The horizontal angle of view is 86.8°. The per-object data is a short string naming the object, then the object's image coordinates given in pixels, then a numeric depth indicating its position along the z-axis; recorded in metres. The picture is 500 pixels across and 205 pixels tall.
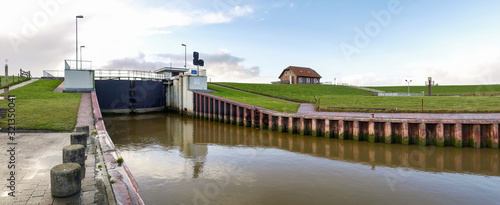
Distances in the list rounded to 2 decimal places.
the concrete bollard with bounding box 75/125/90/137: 12.10
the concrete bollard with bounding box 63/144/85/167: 7.98
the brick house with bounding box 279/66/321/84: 74.54
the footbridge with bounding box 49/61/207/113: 34.22
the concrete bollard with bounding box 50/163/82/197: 6.00
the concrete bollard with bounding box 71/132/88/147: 10.03
